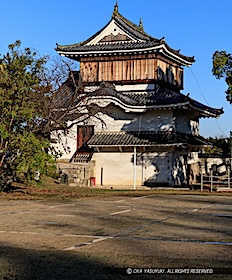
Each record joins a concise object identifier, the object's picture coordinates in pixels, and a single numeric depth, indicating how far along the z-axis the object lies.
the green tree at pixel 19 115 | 19.14
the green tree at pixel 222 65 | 25.97
